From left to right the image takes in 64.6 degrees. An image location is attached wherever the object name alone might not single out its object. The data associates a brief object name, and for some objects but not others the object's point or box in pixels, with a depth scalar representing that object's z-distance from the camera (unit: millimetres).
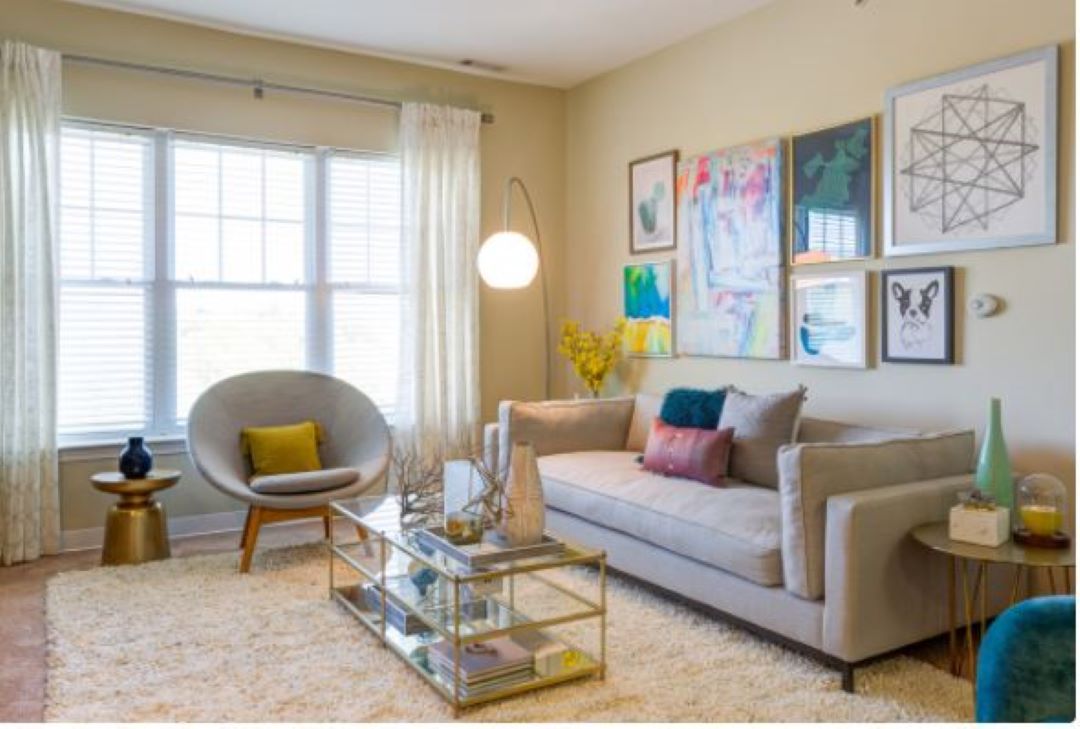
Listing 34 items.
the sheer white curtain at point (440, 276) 5062
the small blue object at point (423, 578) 2973
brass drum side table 3916
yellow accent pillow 4168
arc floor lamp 4289
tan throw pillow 3564
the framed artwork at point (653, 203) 4840
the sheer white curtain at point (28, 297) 4020
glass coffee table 2514
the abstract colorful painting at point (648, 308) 4867
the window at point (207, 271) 4336
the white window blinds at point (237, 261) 4586
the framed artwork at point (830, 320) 3771
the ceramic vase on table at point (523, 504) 2713
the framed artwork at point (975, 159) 3090
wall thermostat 3258
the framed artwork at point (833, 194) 3730
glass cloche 2578
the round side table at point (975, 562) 2424
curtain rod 4258
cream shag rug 2445
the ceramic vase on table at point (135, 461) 3949
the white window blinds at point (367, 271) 5016
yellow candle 2584
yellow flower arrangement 5109
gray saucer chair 3828
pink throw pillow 3529
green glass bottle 2754
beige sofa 2574
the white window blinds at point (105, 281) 4285
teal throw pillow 3830
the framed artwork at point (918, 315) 3422
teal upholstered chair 1532
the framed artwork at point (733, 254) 4180
